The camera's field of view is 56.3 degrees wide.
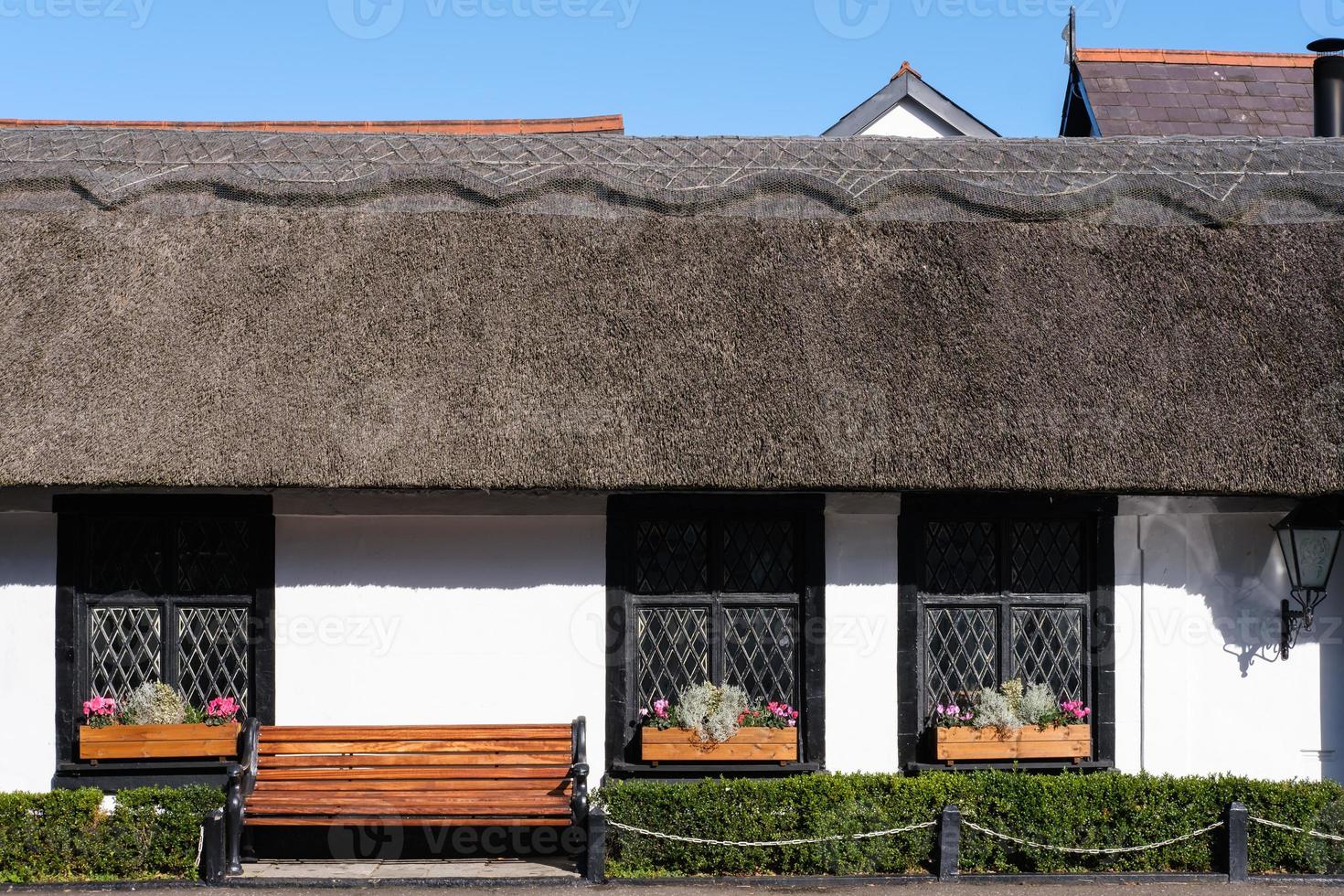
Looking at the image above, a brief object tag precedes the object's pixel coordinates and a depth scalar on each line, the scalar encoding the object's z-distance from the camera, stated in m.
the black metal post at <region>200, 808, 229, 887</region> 7.80
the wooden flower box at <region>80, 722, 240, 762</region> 8.31
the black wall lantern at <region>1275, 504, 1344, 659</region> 8.50
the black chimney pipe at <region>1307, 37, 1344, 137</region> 12.79
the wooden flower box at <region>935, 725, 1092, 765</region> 8.56
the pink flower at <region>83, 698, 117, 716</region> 8.40
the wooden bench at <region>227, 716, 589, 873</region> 8.00
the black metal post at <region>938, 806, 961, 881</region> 8.06
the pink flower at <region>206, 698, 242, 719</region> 8.46
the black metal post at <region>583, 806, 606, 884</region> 7.89
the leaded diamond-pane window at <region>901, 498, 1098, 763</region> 8.90
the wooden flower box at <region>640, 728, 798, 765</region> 8.45
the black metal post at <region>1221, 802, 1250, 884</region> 8.08
